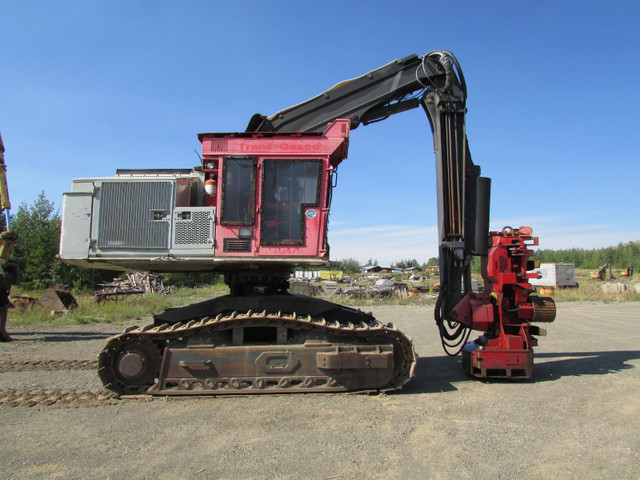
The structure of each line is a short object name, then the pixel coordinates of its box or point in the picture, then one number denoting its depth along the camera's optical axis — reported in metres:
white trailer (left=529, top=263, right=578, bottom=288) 38.81
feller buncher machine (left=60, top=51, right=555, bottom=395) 6.19
